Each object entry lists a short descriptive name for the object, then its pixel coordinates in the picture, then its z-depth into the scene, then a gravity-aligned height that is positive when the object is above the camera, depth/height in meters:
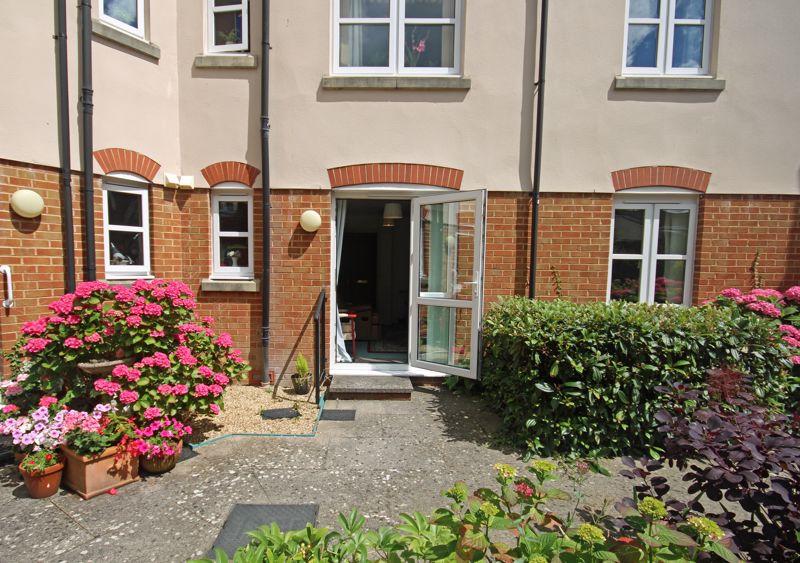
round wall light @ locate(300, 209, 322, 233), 4.84 +0.42
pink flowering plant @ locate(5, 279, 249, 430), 3.04 -0.81
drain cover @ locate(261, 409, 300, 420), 4.11 -1.65
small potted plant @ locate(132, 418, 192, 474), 2.95 -1.44
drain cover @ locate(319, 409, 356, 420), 4.15 -1.67
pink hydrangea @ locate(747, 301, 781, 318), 4.05 -0.44
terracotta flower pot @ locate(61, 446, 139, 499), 2.77 -1.58
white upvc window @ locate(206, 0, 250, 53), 4.93 +2.82
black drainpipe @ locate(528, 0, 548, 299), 4.65 +1.24
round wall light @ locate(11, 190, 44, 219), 3.71 +0.42
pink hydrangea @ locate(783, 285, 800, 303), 4.41 -0.31
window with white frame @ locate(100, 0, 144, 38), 4.43 +2.68
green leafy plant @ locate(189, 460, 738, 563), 1.31 -0.98
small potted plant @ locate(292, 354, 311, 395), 4.74 -1.47
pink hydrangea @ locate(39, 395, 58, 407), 2.91 -1.11
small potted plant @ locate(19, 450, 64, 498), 2.71 -1.53
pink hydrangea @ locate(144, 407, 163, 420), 2.99 -1.21
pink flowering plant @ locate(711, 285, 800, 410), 3.57 -0.45
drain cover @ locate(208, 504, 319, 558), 2.38 -1.70
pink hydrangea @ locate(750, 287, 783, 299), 4.34 -0.30
